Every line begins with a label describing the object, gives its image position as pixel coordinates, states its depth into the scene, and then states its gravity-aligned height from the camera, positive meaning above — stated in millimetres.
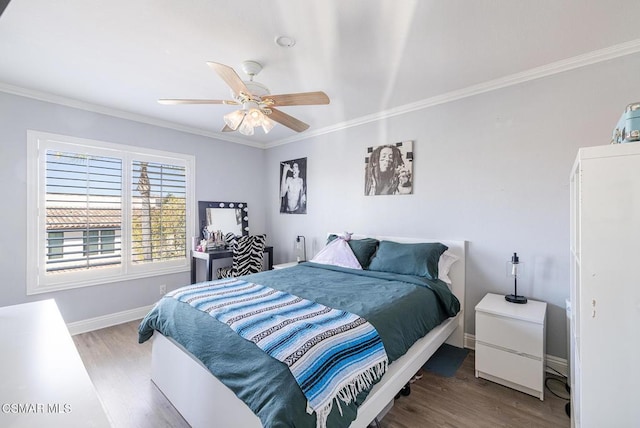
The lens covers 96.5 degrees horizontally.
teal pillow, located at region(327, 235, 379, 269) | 3113 -389
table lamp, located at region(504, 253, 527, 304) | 2391 -520
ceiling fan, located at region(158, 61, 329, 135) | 1990 +824
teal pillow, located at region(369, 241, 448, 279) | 2689 -440
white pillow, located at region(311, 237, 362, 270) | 3108 -471
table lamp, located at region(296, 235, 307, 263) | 4340 -512
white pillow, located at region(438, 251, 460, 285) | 2766 -484
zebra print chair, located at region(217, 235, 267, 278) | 3781 -587
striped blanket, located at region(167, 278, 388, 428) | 1265 -634
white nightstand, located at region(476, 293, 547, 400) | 2055 -981
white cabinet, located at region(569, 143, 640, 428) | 1106 -284
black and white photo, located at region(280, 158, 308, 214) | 4344 +434
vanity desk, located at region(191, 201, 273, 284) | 3745 -127
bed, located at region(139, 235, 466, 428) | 1245 -792
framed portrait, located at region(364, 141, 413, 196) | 3232 +530
